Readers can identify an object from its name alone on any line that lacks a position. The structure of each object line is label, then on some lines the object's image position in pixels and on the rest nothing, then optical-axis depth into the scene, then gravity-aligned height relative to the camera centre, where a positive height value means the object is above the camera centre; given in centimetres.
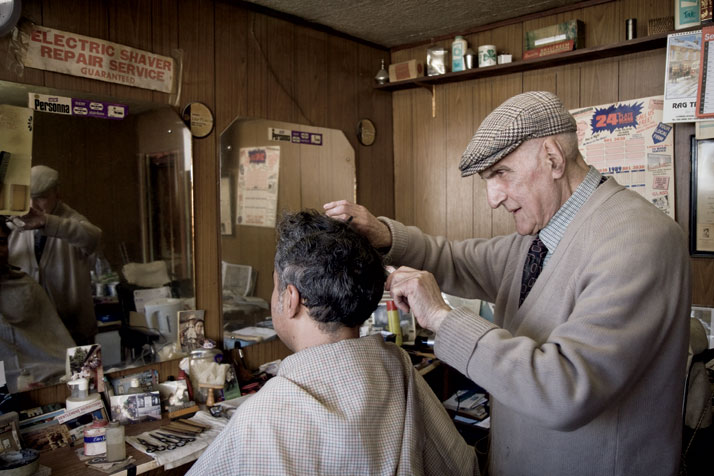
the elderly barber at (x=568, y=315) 113 -25
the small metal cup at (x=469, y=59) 331 +89
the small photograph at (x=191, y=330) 252 -54
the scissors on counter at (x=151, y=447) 196 -84
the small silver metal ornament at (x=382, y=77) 355 +85
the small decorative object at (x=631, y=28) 280 +89
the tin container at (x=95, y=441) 193 -80
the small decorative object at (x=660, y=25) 271 +88
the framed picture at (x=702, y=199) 269 +2
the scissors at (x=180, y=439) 202 -84
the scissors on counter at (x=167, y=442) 199 -84
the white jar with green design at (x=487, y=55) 325 +90
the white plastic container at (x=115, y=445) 190 -80
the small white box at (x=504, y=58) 321 +87
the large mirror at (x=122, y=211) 206 +1
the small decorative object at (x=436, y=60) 342 +92
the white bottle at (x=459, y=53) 334 +94
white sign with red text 204 +62
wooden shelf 275 +80
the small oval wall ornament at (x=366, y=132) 352 +50
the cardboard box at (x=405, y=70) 346 +88
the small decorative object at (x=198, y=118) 253 +44
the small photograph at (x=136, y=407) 219 -78
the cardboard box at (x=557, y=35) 297 +95
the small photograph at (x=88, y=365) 213 -59
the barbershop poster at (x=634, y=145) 282 +32
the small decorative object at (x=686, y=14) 259 +89
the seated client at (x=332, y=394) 121 -43
